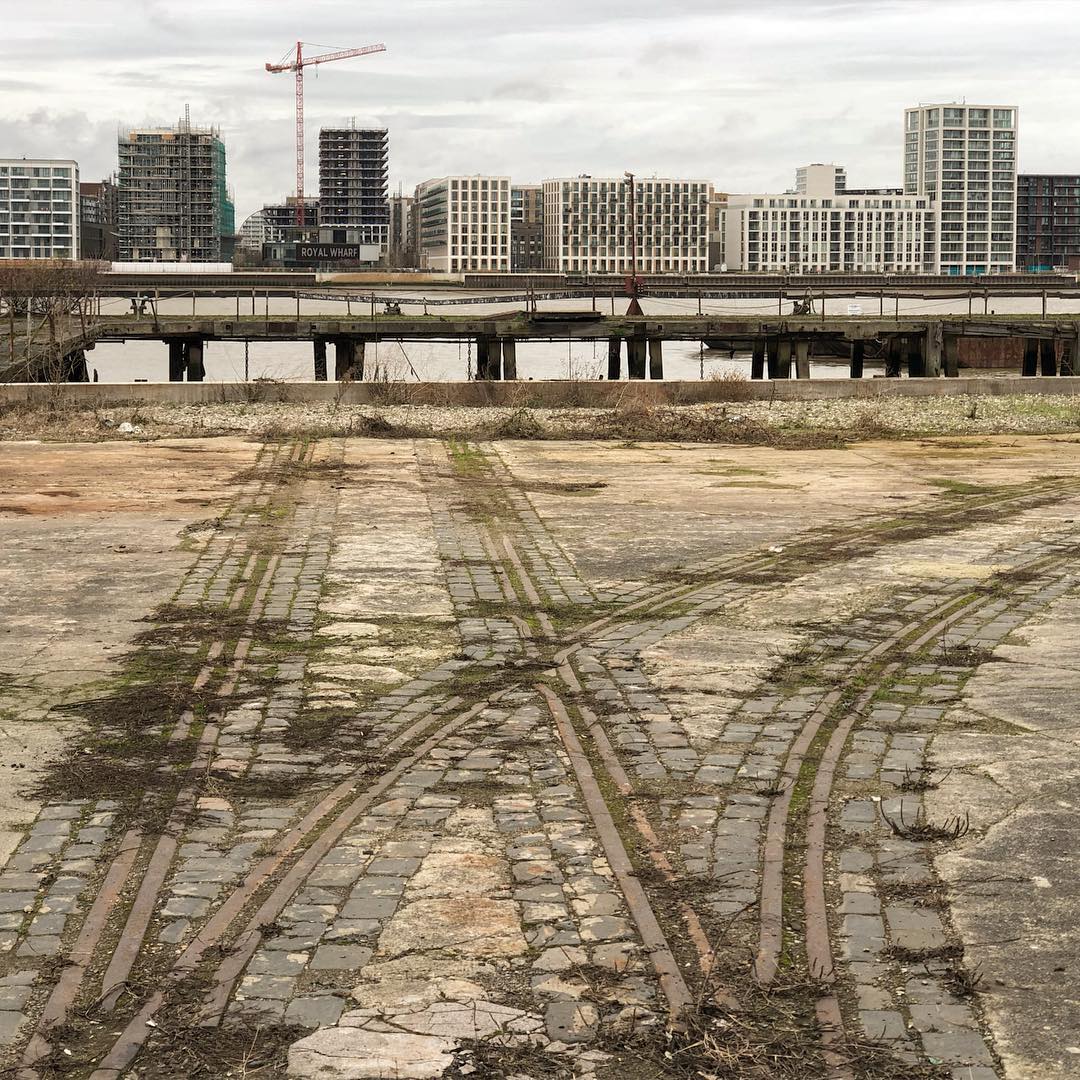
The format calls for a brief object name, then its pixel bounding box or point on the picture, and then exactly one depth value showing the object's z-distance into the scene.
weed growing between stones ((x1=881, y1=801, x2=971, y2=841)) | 6.23
